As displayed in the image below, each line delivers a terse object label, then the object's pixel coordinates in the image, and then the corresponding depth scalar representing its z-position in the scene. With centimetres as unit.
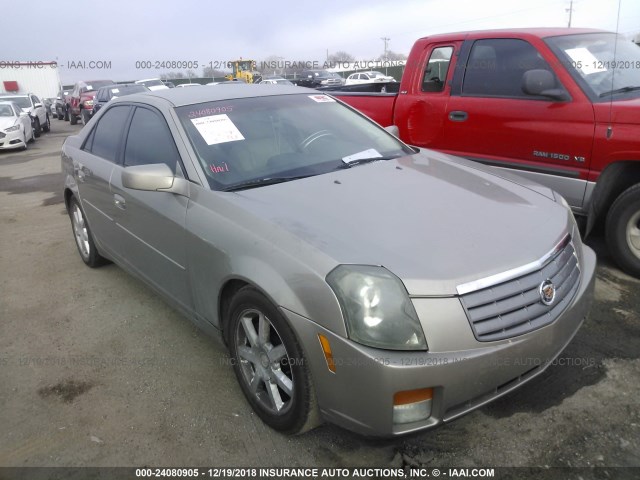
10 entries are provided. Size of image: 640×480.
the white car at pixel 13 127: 1394
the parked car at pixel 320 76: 2961
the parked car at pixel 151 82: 1996
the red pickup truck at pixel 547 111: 388
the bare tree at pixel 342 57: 6007
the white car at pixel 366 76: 2997
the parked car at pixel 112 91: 1582
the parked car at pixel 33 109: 1767
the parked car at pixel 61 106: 2689
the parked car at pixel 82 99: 1973
